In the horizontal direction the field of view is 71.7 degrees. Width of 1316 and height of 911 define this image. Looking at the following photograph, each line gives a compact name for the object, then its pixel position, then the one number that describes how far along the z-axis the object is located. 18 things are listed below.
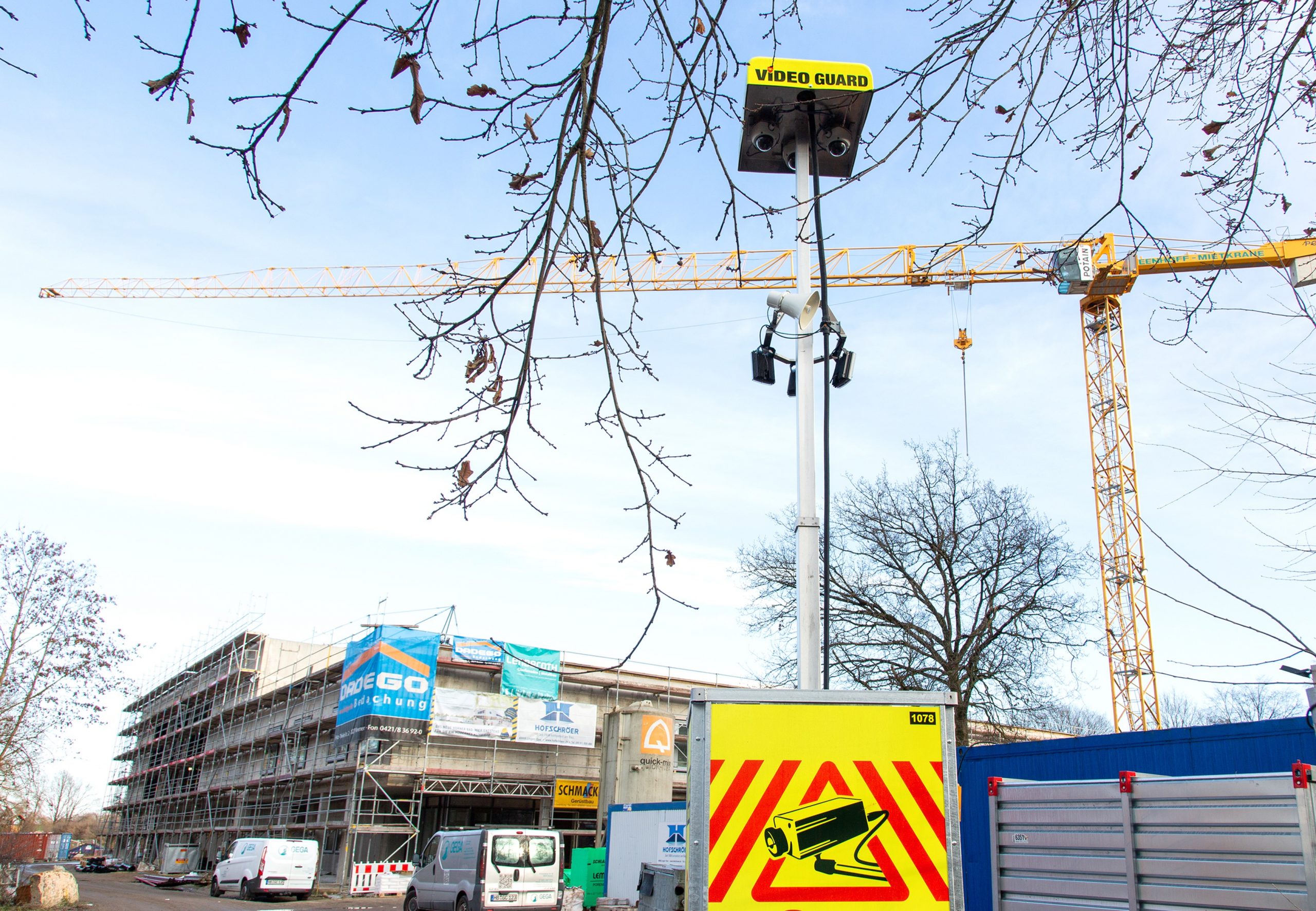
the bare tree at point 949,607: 22.95
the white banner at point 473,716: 26.28
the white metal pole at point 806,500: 6.60
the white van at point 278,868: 22.92
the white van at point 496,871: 15.74
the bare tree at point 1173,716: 48.62
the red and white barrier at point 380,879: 24.73
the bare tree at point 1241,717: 40.83
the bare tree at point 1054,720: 22.67
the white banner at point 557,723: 27.41
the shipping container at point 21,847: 19.14
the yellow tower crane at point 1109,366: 37.06
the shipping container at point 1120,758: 9.21
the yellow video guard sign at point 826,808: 3.97
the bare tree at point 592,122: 2.73
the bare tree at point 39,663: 23.70
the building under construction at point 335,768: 26.23
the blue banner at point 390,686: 25.23
